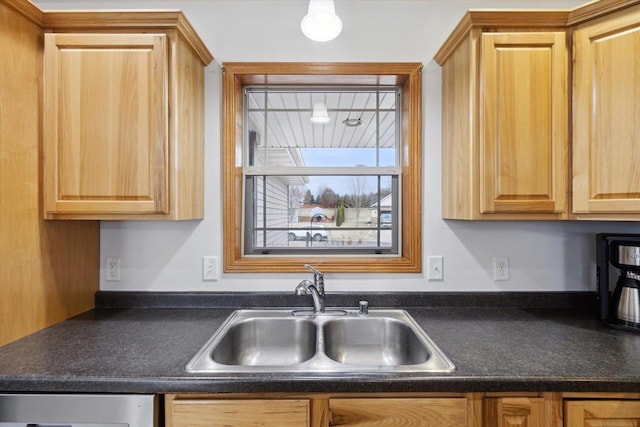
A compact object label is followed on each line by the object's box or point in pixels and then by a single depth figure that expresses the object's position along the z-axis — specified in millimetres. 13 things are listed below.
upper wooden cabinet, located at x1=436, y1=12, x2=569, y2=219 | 1382
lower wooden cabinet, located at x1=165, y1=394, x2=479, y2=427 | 1029
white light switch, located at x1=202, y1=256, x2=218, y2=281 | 1745
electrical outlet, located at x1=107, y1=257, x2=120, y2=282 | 1738
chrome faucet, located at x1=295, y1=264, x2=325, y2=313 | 1595
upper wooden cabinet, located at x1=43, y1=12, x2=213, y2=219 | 1366
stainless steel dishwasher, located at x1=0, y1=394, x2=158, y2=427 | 1013
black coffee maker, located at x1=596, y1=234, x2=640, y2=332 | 1401
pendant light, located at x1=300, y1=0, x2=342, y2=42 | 1438
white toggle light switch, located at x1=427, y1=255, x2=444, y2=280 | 1753
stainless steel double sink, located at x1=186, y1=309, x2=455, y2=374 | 1522
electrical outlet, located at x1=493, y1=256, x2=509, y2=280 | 1749
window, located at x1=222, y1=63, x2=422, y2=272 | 1901
